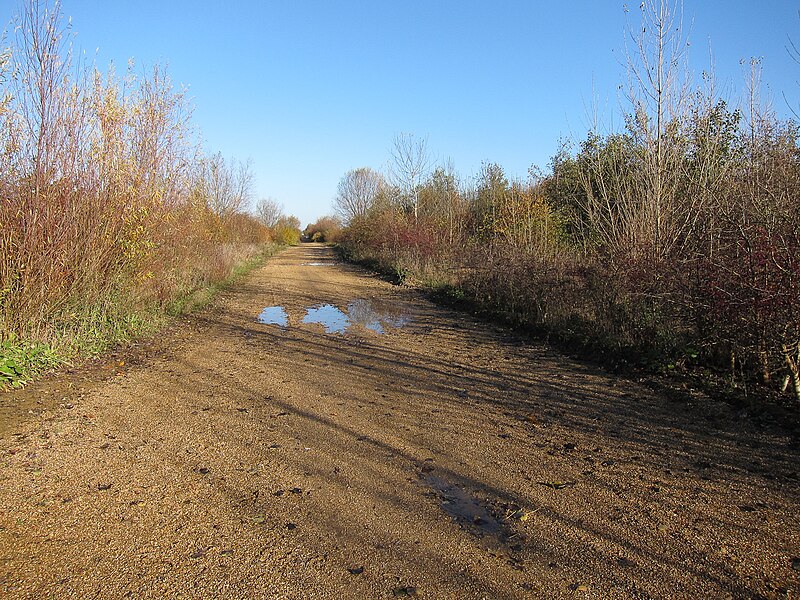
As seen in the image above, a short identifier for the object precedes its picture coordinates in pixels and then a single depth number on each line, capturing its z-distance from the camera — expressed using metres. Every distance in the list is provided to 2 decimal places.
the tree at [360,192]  51.03
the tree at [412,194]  29.80
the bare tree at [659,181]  9.44
